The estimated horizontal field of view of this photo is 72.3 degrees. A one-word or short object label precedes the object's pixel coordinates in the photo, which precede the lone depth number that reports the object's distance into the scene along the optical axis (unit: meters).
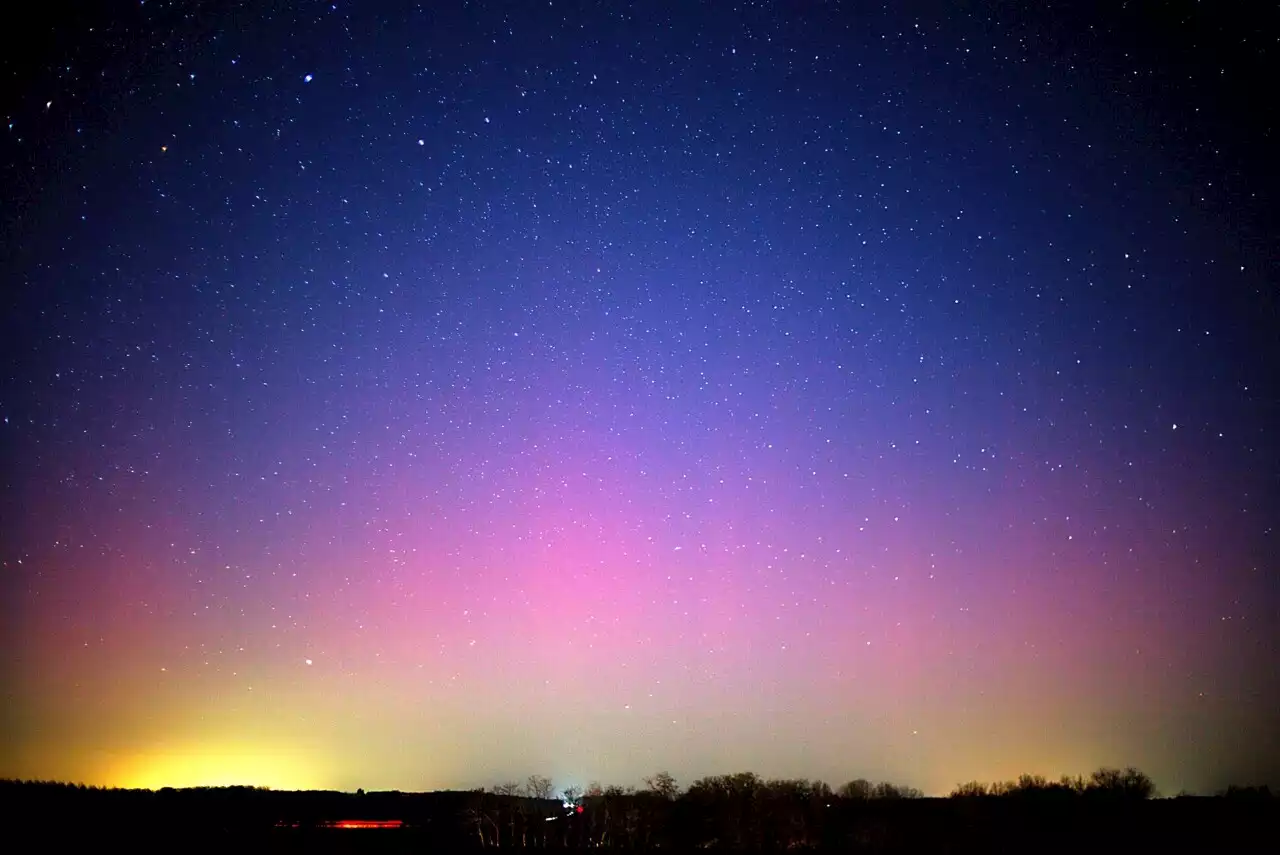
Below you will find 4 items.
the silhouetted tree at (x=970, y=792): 48.00
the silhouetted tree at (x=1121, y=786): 51.50
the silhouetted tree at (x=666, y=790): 50.53
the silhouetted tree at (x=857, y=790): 58.78
